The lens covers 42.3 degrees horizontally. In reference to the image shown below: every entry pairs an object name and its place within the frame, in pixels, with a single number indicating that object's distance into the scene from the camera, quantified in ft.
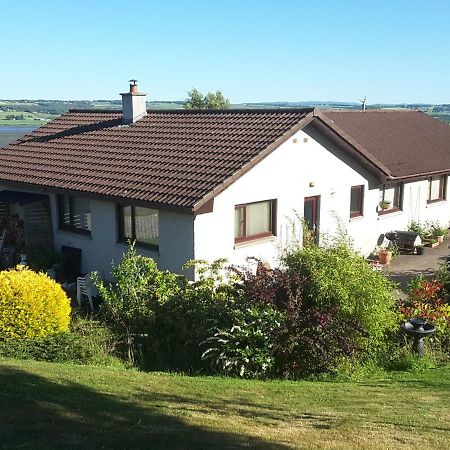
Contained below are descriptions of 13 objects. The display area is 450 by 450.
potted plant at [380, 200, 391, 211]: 73.82
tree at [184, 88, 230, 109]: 217.15
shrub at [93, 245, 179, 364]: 39.75
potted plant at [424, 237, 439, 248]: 75.97
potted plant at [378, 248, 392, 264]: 67.00
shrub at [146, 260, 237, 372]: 36.91
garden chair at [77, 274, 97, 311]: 49.11
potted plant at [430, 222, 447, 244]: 77.46
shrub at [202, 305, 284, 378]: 34.99
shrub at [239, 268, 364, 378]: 35.35
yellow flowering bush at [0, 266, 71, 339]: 37.06
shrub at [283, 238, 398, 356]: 37.32
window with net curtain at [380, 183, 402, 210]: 74.49
